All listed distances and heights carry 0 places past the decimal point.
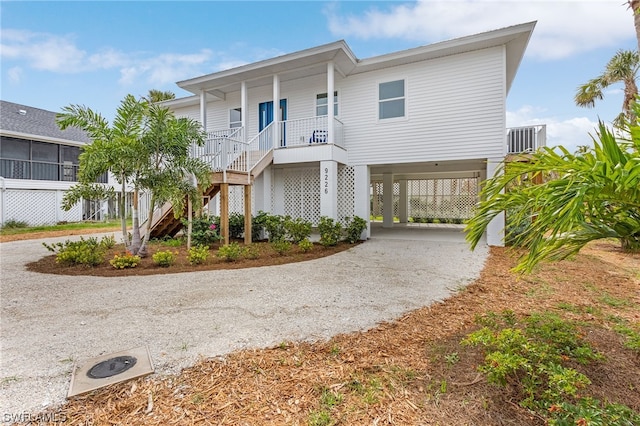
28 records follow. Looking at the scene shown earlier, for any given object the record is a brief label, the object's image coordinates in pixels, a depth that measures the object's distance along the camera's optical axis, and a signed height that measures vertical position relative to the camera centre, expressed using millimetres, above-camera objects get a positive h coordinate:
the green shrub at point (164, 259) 6324 -930
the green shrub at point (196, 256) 6570 -920
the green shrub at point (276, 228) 9391 -482
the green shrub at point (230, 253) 6883 -895
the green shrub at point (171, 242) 9141 -869
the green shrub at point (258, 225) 10304 -422
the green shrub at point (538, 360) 1978 -1142
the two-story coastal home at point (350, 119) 8977 +3011
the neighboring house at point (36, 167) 15352 +2567
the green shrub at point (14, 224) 14398 -464
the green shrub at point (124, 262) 6168 -965
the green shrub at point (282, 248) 7793 -897
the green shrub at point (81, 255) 6402 -848
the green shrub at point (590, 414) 1703 -1175
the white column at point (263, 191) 11420 +799
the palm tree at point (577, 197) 1707 +77
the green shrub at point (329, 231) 9133 -582
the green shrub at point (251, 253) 7333 -967
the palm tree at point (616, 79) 11781 +5085
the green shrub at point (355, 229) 10125 -577
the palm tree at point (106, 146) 6156 +1345
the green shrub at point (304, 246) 8309 -907
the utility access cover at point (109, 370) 2291 -1252
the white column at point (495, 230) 9453 -605
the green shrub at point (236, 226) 10602 -462
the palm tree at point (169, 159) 6695 +1231
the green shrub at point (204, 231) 8875 -530
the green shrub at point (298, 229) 8781 -487
